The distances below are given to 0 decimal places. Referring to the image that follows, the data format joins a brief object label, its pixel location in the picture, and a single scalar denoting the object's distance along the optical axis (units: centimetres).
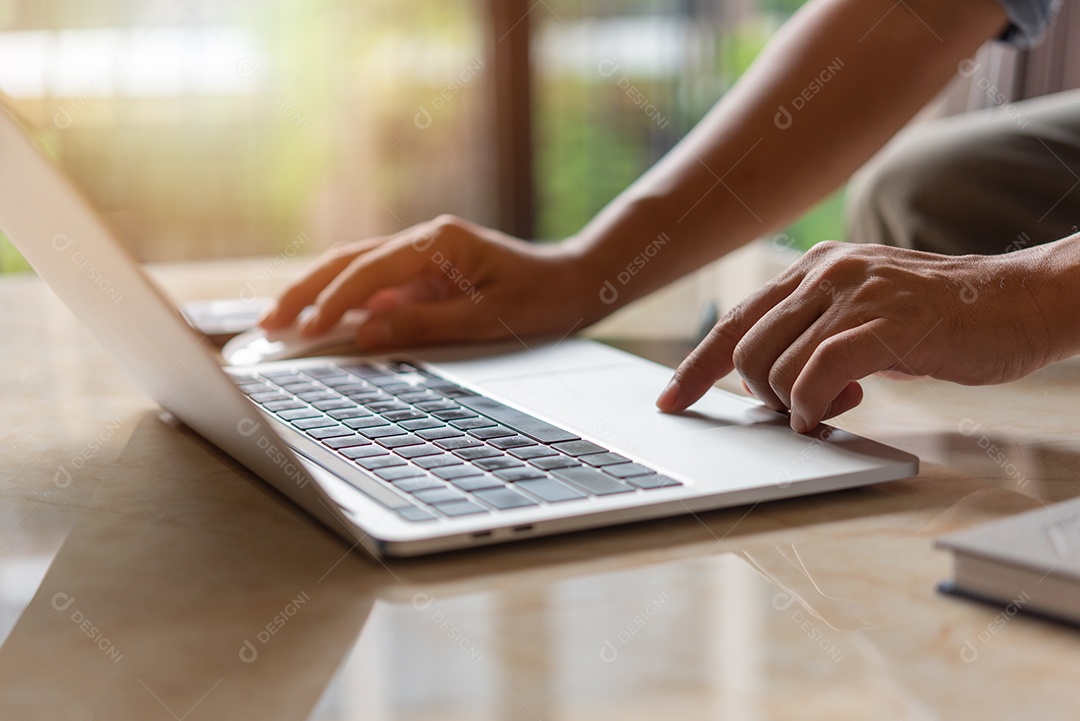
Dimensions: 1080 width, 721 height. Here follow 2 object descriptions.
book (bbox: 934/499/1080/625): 45
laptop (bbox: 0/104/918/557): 56
